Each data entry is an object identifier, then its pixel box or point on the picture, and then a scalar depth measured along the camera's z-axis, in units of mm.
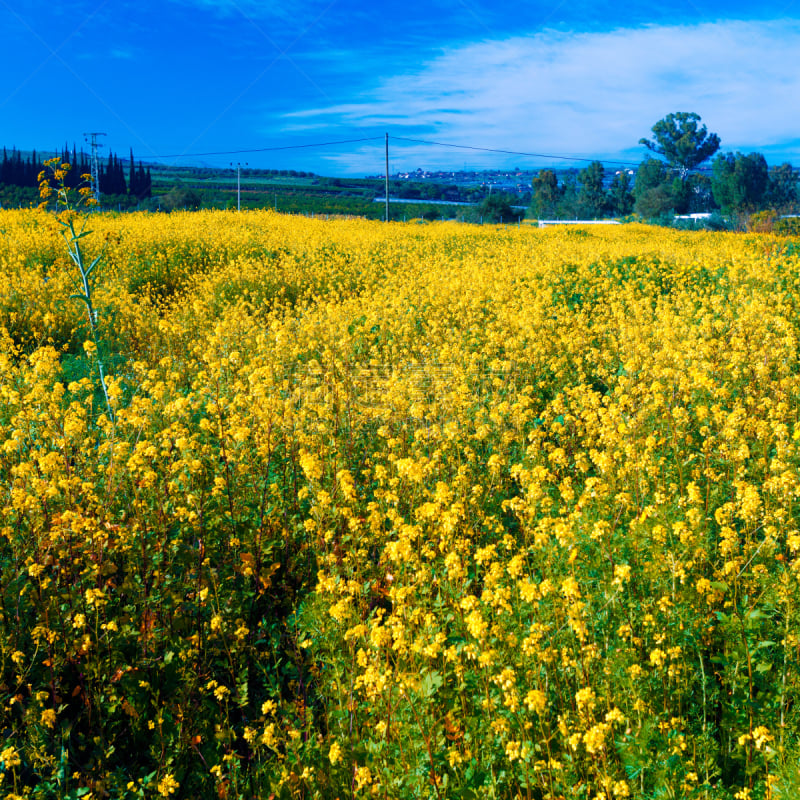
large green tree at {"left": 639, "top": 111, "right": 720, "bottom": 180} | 93938
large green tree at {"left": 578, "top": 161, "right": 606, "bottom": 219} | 88625
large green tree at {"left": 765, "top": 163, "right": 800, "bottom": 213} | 86375
